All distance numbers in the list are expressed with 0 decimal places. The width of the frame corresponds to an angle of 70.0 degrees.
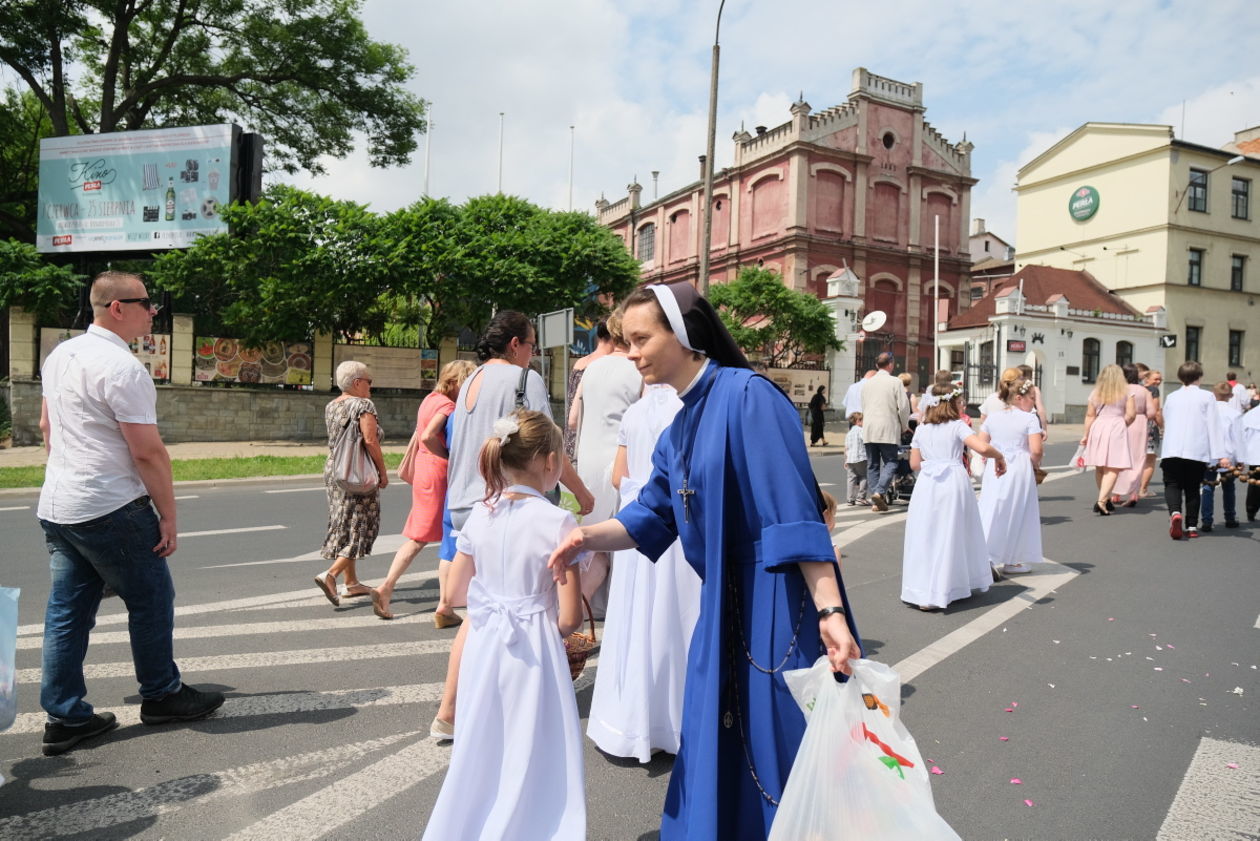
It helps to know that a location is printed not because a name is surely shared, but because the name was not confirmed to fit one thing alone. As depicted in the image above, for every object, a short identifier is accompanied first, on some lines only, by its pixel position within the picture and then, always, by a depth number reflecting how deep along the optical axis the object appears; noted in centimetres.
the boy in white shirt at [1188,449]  941
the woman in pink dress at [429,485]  579
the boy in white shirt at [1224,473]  964
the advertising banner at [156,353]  2125
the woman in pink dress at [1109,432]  1137
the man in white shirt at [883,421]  1171
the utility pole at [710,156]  1789
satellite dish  3008
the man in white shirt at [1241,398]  1489
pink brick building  4394
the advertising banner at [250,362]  2206
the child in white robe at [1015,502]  790
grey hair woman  616
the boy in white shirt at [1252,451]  1093
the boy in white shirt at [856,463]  1256
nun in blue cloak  233
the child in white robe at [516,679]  272
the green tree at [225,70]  2520
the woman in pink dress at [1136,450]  1166
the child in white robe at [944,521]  661
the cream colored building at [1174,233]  4584
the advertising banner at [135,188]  2305
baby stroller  1291
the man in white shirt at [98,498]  368
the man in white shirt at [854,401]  1394
